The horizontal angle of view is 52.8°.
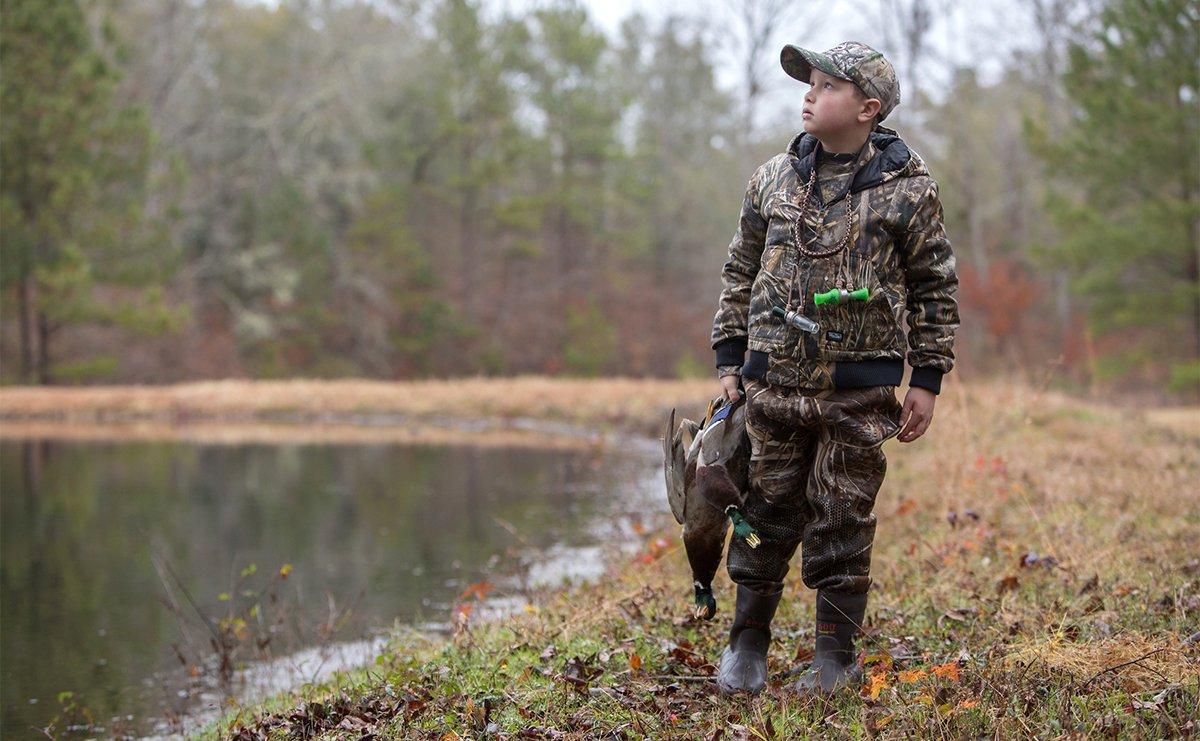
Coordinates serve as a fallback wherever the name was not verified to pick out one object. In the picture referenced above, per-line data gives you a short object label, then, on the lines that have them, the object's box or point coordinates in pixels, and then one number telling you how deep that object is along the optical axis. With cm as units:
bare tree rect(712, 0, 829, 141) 3247
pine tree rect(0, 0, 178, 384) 2603
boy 404
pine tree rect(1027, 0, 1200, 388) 2066
